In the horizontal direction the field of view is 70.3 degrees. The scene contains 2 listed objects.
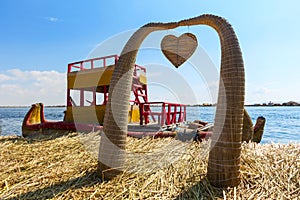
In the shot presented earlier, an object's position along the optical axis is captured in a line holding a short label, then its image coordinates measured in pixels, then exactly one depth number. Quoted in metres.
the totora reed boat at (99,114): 6.35
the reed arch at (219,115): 2.62
